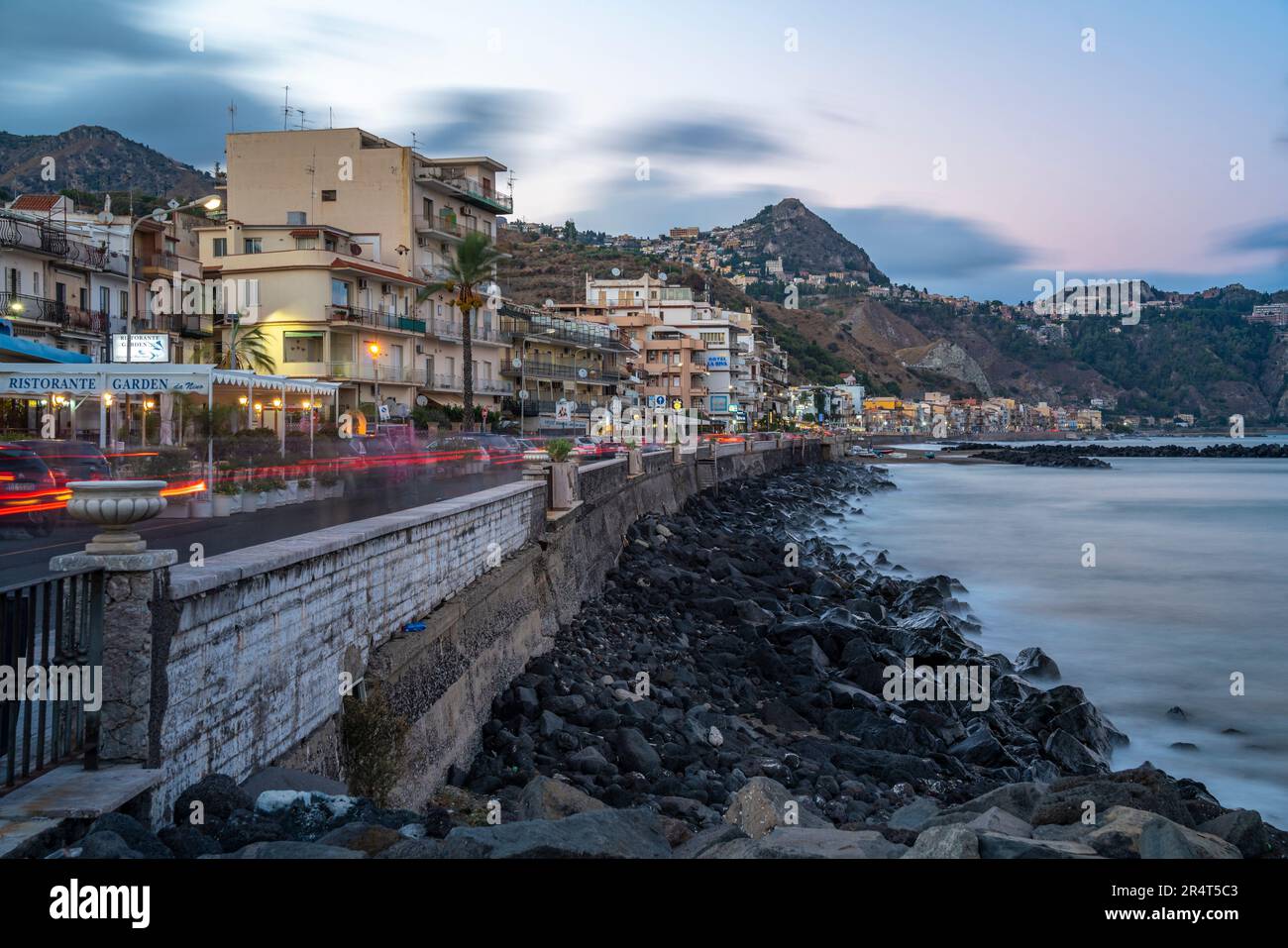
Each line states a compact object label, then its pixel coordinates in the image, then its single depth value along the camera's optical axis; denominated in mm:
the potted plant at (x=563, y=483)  19219
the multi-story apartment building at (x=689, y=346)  96625
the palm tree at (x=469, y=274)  46309
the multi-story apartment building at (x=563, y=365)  65250
